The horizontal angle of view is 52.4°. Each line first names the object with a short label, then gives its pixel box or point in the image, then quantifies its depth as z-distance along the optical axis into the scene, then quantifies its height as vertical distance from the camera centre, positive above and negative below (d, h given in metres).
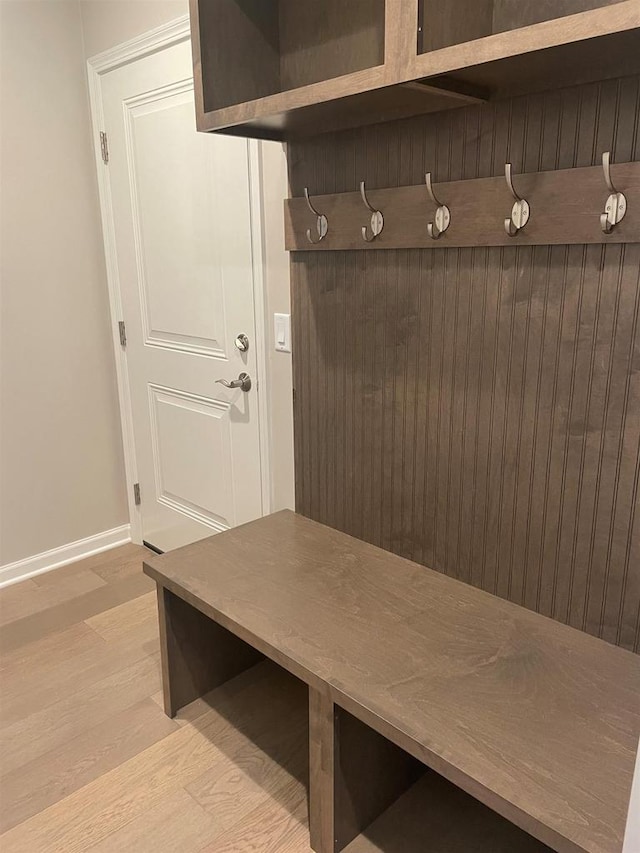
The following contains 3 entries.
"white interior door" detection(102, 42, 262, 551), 2.29 -0.16
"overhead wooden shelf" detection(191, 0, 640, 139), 1.10 +0.35
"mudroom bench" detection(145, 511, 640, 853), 1.14 -0.88
